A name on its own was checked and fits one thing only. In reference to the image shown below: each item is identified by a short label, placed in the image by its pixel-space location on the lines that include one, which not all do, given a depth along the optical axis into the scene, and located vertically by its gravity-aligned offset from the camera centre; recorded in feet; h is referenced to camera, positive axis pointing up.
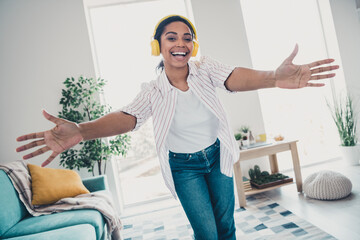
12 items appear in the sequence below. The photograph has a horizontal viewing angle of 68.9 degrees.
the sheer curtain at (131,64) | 11.44 +3.11
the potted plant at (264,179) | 9.36 -2.45
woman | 3.94 +0.07
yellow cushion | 7.57 -1.06
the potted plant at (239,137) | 9.98 -0.78
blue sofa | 5.49 -1.72
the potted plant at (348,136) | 11.27 -1.68
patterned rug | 6.84 -3.14
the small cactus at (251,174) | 10.00 -2.27
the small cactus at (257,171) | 9.96 -2.19
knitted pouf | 8.08 -2.66
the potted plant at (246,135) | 9.66 -0.76
